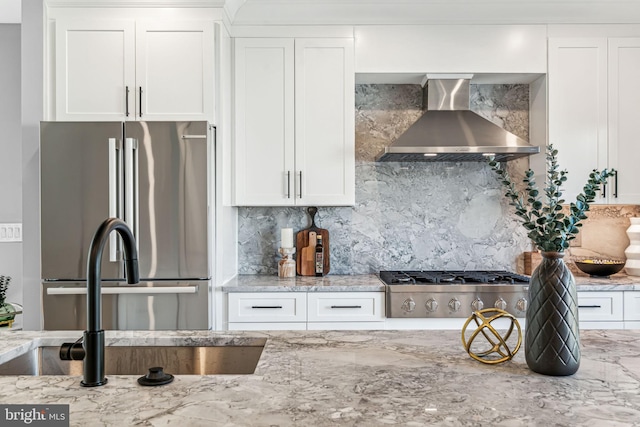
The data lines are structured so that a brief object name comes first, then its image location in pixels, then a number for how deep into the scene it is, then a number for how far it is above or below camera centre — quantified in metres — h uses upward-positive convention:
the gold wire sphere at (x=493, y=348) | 1.30 -0.37
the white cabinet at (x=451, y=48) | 3.14 +1.00
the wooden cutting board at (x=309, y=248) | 3.38 -0.25
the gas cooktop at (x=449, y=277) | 2.94 -0.42
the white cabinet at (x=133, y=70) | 2.79 +0.79
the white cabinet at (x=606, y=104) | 3.13 +0.65
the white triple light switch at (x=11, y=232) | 3.80 -0.14
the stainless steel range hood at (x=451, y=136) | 2.98 +0.45
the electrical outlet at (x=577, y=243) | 3.48 -0.23
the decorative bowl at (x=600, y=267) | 3.14 -0.36
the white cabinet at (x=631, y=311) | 2.89 -0.58
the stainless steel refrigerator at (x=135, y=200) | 2.63 +0.06
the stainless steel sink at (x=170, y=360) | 1.53 -0.45
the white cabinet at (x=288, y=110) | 3.14 +0.62
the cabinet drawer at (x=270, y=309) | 2.90 -0.56
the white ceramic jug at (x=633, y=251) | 3.24 -0.27
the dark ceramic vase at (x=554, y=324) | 1.18 -0.27
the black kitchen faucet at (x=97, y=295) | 1.06 -0.17
